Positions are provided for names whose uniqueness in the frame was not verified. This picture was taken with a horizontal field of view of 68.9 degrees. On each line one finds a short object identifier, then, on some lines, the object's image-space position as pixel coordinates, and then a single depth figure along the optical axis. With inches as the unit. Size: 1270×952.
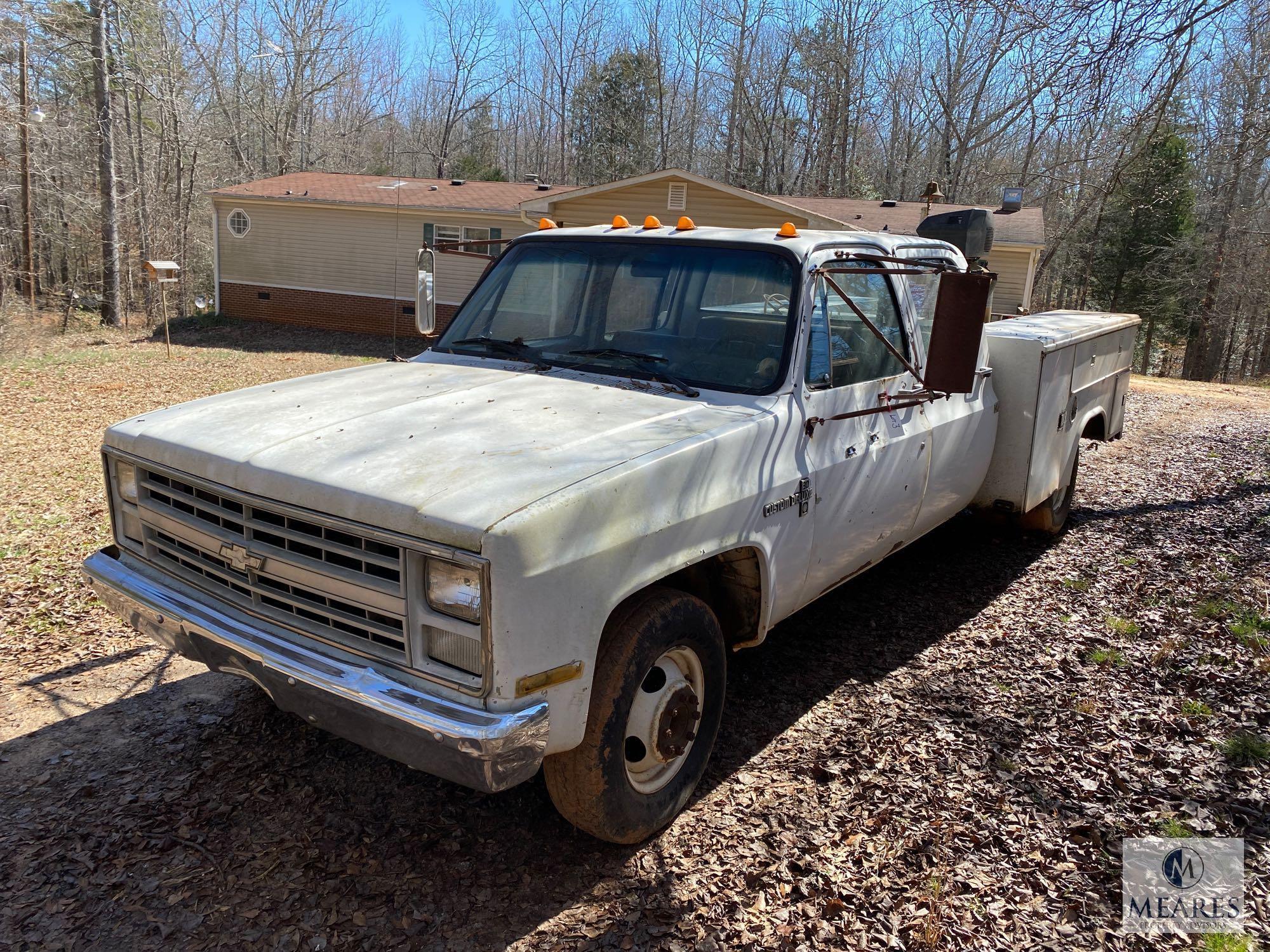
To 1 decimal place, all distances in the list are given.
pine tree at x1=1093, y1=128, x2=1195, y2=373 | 1175.0
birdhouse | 689.6
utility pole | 935.7
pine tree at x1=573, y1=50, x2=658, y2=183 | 1626.5
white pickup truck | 103.0
